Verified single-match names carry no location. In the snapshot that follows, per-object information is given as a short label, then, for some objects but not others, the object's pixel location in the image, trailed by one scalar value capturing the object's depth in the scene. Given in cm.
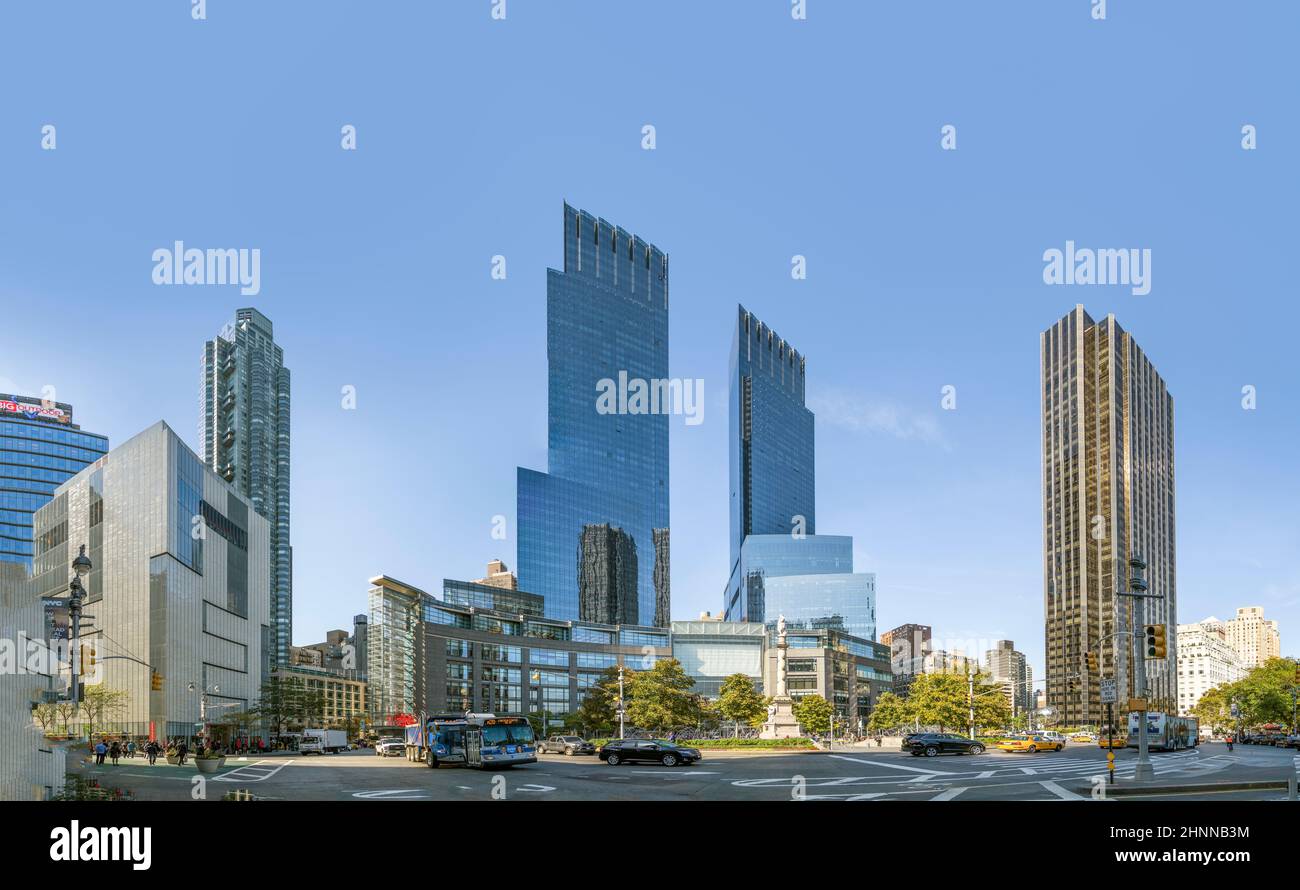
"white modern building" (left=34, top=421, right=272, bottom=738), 8000
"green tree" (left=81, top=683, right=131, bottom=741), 7100
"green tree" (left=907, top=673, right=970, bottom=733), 8381
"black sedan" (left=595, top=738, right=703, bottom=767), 4200
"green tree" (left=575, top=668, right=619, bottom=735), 9881
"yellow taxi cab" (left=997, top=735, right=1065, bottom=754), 6012
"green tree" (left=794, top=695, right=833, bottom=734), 9244
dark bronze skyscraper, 19325
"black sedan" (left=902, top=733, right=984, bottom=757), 5031
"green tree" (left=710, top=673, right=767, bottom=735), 9281
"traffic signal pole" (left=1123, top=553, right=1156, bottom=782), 3183
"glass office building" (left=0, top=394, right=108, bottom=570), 16762
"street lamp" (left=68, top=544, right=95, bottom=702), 2759
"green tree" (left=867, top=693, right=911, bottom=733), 9800
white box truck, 8162
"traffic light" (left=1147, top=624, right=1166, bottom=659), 3052
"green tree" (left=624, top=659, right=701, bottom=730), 8012
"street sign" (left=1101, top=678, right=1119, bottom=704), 4637
